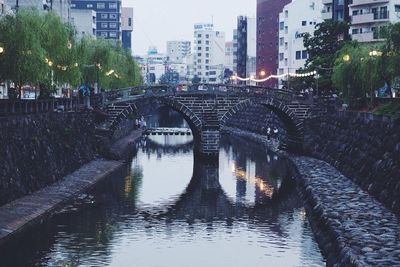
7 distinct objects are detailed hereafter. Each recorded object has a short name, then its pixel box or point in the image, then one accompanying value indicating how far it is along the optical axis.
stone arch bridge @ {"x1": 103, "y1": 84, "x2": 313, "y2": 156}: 79.31
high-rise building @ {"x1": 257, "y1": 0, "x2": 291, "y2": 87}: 166.12
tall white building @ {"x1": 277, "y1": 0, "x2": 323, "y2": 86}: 139.75
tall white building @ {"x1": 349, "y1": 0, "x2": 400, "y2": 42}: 99.94
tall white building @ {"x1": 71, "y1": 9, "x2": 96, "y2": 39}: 163.25
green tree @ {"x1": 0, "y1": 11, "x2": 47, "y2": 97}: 56.78
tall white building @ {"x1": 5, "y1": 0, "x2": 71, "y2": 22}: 117.50
